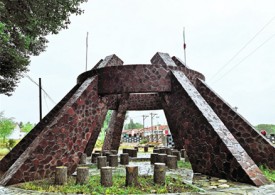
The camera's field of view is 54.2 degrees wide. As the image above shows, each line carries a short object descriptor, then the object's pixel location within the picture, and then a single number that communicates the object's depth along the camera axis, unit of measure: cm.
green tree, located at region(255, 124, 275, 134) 5335
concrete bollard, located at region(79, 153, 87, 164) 1120
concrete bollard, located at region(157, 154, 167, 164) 1030
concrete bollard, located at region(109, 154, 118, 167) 1030
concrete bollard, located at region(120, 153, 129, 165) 1108
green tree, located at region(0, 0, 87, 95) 991
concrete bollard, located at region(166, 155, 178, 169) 944
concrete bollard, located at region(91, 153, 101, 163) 1194
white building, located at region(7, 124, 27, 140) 5481
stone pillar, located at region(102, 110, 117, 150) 1479
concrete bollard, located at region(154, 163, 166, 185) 659
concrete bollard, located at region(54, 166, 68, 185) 662
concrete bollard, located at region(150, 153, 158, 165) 1092
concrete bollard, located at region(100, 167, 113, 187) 639
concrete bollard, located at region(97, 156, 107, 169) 966
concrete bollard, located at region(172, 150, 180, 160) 1234
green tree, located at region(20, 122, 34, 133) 3822
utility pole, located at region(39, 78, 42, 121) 1930
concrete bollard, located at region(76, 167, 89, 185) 664
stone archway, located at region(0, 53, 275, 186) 706
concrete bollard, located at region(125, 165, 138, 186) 641
